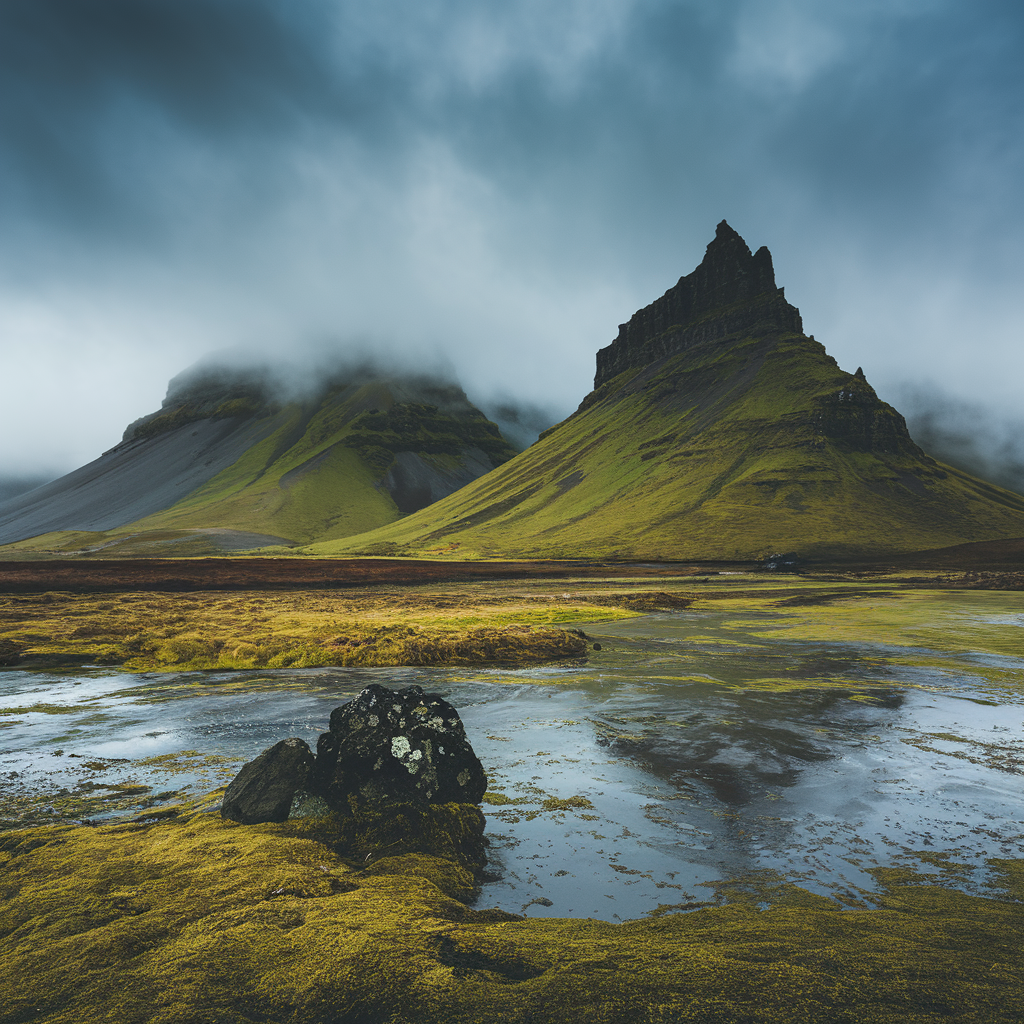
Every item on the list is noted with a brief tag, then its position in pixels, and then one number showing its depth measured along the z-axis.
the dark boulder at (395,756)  9.54
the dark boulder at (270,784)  9.50
